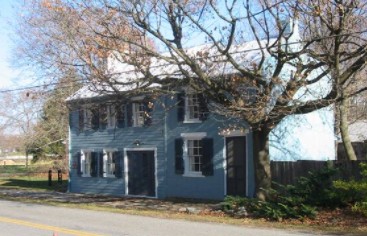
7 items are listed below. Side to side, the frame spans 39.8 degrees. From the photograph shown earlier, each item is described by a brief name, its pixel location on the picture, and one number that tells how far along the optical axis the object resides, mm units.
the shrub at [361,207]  13555
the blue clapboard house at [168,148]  21016
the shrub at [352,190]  13977
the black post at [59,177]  33791
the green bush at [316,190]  16109
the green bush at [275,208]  15133
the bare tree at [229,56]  15391
